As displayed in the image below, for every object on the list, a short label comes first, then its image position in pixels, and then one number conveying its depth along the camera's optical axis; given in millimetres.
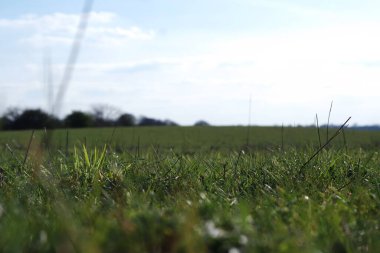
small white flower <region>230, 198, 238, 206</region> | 3896
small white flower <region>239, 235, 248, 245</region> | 2404
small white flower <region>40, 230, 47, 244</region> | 2527
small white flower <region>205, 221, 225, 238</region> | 2401
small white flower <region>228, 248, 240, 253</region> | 2325
